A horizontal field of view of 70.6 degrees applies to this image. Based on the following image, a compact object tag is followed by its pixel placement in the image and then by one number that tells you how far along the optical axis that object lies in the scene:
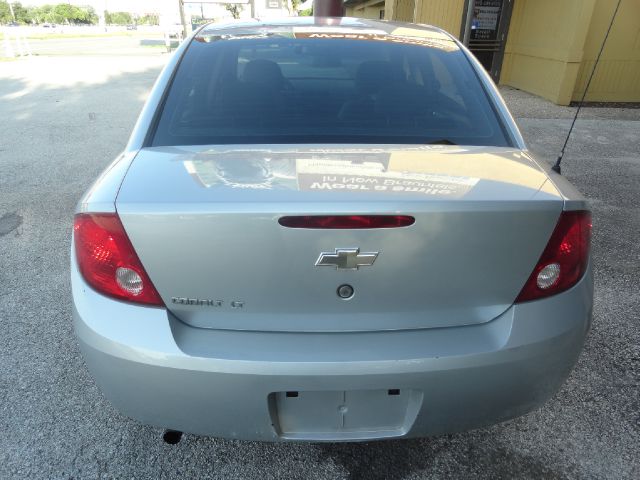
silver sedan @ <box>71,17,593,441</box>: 1.26
